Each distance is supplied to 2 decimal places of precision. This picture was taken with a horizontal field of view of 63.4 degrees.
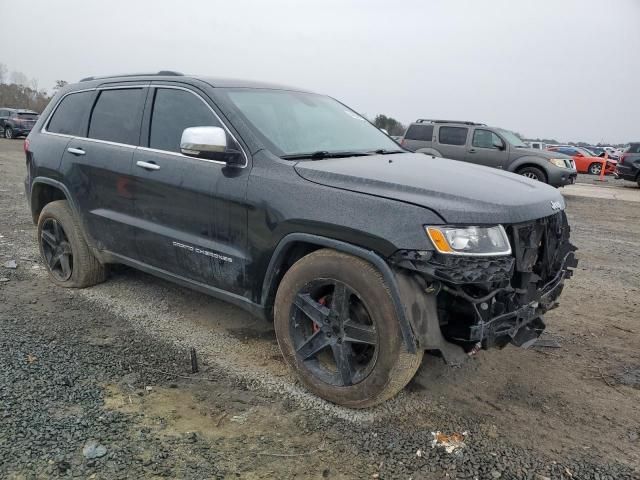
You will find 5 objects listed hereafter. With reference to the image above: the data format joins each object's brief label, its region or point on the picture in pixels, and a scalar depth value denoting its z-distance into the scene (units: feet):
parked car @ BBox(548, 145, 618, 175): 85.30
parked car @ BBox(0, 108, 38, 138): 94.22
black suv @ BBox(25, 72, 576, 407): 8.36
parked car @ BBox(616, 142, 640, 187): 57.98
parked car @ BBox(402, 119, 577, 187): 43.88
